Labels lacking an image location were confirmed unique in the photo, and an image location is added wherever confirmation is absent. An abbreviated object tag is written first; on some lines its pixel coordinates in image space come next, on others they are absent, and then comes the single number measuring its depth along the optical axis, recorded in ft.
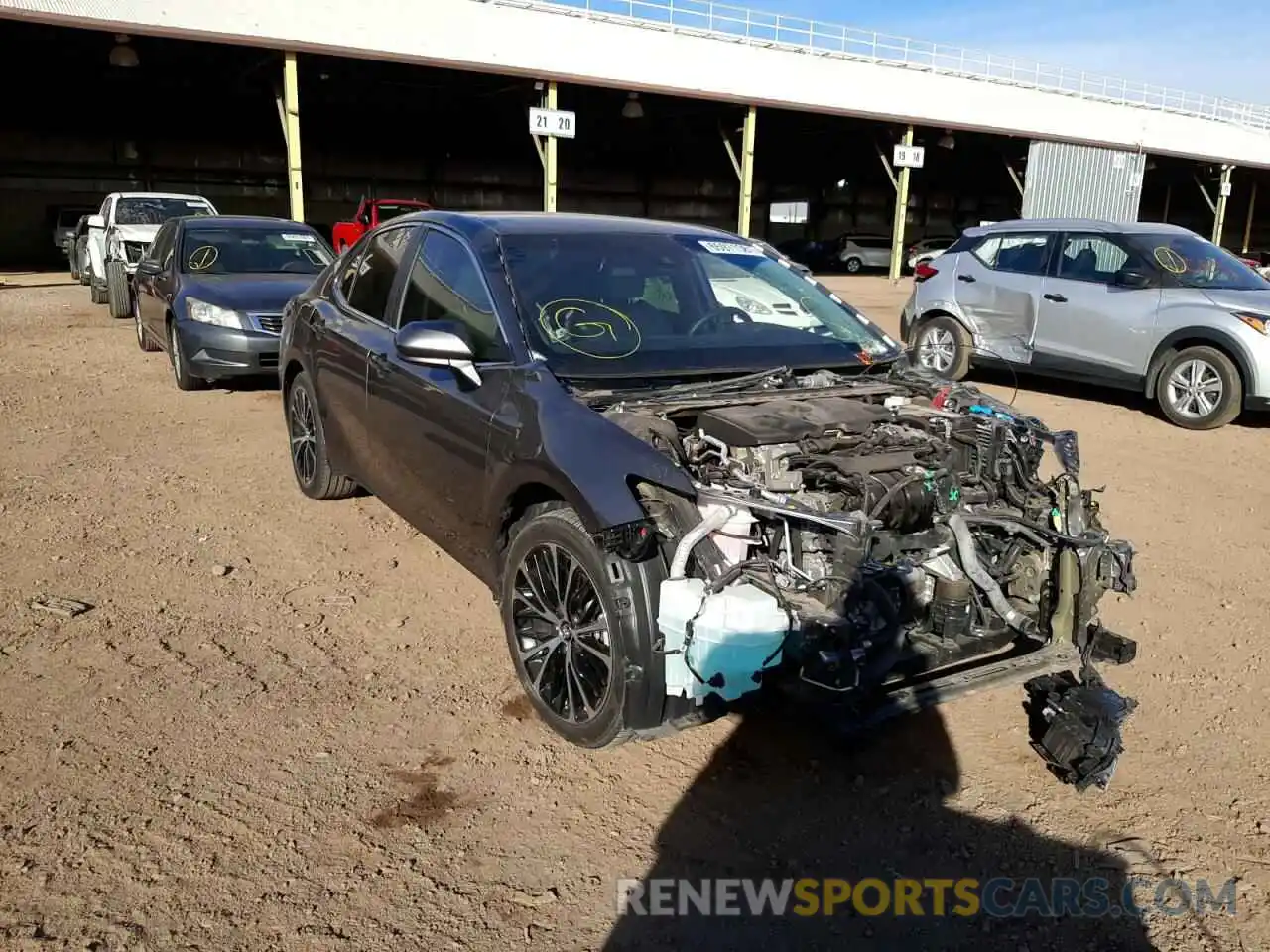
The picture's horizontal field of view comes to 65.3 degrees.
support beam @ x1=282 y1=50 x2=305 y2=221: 66.74
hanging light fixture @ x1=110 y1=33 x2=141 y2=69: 67.41
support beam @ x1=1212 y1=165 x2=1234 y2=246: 117.62
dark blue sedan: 28.30
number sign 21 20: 65.98
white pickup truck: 47.47
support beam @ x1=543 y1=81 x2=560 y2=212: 75.00
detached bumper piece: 10.18
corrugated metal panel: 101.14
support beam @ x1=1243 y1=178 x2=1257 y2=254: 139.95
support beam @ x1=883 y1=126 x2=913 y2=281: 93.66
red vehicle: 67.51
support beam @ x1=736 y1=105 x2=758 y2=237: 86.79
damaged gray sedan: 9.61
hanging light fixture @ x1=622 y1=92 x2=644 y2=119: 88.94
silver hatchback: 26.96
